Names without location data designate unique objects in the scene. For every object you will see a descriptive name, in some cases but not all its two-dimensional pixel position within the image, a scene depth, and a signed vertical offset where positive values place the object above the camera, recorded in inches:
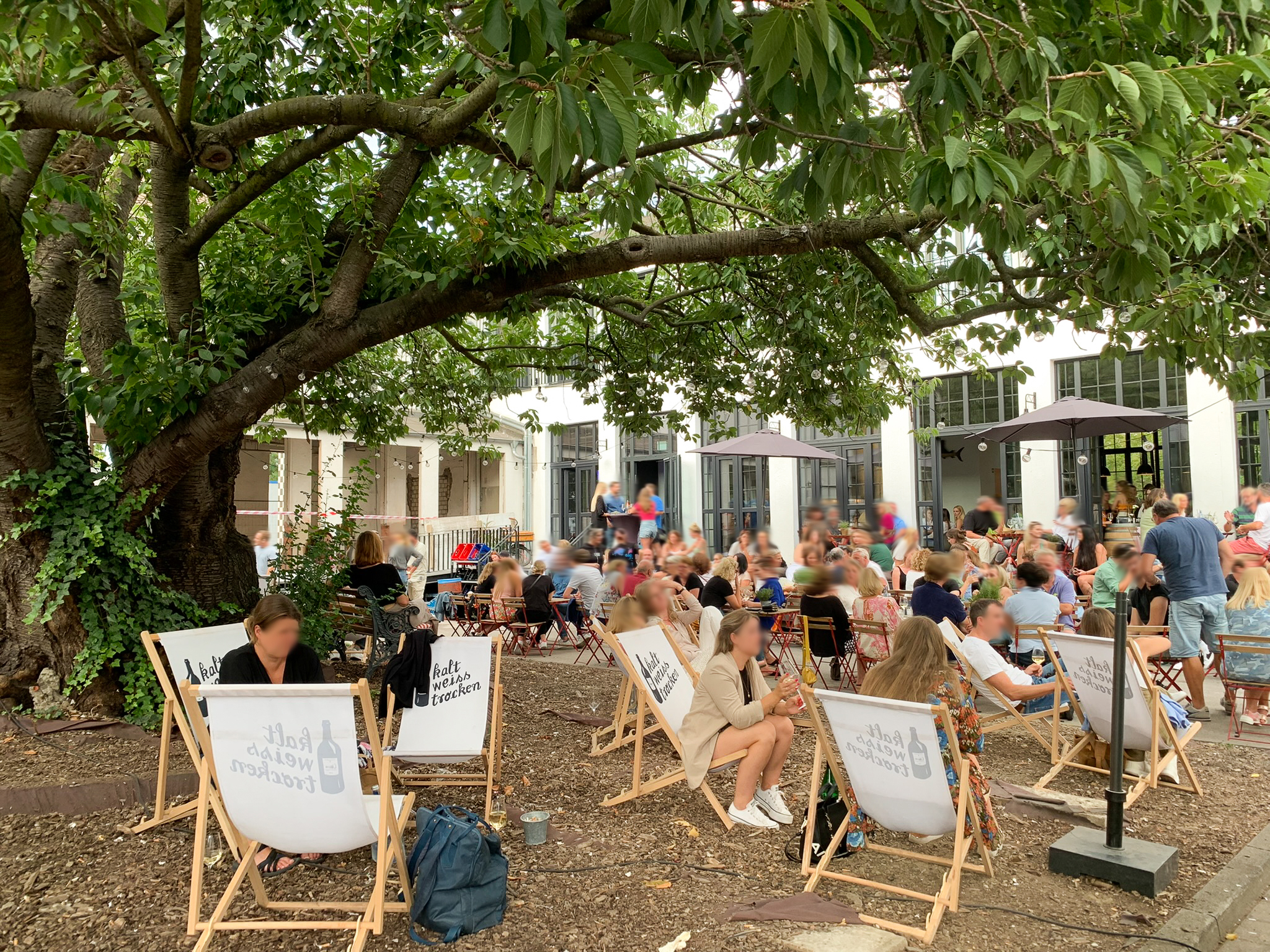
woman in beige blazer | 184.2 -45.0
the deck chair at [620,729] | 235.9 -58.1
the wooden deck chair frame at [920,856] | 135.6 -57.0
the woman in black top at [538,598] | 421.4 -38.9
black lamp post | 153.2 -61.6
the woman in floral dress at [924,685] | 156.9 -31.1
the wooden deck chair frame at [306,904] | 126.2 -53.1
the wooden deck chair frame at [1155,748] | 199.8 -54.7
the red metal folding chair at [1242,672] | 252.7 -47.6
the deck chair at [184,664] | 176.4 -32.7
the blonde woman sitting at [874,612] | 297.7 -34.0
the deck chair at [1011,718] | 225.8 -54.1
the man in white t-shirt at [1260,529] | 379.2 -8.9
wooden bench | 349.7 -38.0
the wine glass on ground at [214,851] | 161.0 -60.8
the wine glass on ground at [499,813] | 181.0 -62.1
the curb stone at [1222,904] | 138.8 -66.0
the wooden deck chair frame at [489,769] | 191.2 -55.4
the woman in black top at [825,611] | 311.3 -34.3
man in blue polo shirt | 281.9 -24.4
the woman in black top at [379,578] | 343.3 -23.3
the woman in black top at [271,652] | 172.2 -26.2
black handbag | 160.6 -54.9
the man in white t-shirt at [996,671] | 232.5 -41.9
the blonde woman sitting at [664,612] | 271.0 -30.4
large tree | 116.3 +65.4
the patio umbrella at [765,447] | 534.9 +40.0
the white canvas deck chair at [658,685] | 193.9 -41.1
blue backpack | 133.7 -55.2
